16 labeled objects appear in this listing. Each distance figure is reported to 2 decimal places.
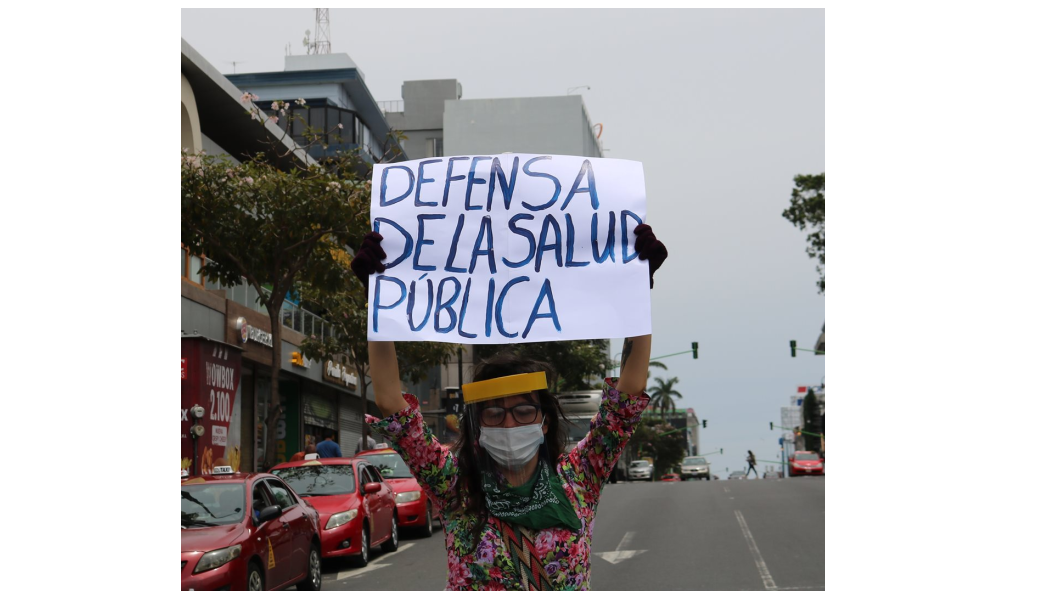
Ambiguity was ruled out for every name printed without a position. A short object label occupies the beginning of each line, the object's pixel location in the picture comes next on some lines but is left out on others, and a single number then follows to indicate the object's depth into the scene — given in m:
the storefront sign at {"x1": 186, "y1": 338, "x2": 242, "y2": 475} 20.75
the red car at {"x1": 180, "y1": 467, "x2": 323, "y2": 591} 9.05
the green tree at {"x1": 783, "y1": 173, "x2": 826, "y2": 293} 24.14
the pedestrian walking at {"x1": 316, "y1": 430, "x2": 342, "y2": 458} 19.02
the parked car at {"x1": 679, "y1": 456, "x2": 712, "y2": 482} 59.56
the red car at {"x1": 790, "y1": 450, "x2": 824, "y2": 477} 43.84
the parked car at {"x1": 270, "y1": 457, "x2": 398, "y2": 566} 13.55
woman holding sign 3.08
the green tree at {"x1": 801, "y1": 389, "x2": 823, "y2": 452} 93.38
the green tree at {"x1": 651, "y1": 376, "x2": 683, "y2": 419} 114.95
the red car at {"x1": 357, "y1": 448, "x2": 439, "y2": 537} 17.48
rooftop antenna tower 59.15
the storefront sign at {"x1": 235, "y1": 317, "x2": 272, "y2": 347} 25.25
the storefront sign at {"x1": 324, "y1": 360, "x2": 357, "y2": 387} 35.06
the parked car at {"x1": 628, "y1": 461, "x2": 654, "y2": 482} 52.31
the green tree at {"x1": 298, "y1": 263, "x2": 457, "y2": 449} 25.50
